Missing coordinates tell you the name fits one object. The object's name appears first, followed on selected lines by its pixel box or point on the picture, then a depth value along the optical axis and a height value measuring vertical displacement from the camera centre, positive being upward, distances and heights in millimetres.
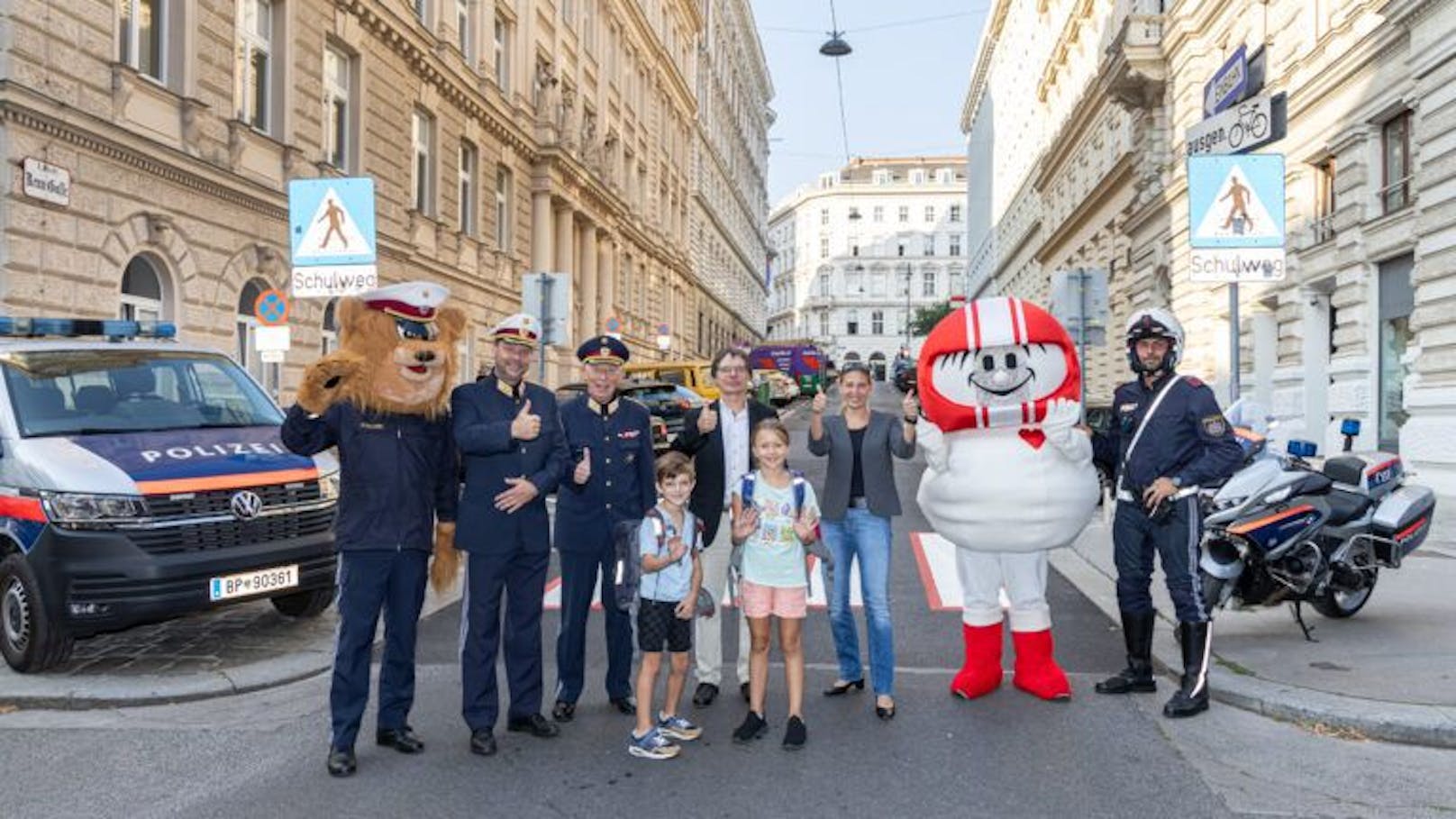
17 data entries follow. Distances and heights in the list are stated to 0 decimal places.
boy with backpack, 4832 -810
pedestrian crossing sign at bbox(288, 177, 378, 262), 8992 +1493
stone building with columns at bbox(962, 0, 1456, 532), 14898 +3855
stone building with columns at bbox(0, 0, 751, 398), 12789 +4373
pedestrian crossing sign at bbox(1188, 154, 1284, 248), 7637 +1473
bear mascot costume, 4664 -250
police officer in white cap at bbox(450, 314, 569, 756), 4812 -495
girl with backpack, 4961 -684
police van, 5801 -523
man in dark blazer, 5406 -285
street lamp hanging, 36031 +11861
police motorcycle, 6199 -661
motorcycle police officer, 5348 -345
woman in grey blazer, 5418 -438
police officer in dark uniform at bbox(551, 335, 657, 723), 5238 -432
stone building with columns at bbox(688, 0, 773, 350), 63219 +15390
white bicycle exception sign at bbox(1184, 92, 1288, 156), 7645 +2069
